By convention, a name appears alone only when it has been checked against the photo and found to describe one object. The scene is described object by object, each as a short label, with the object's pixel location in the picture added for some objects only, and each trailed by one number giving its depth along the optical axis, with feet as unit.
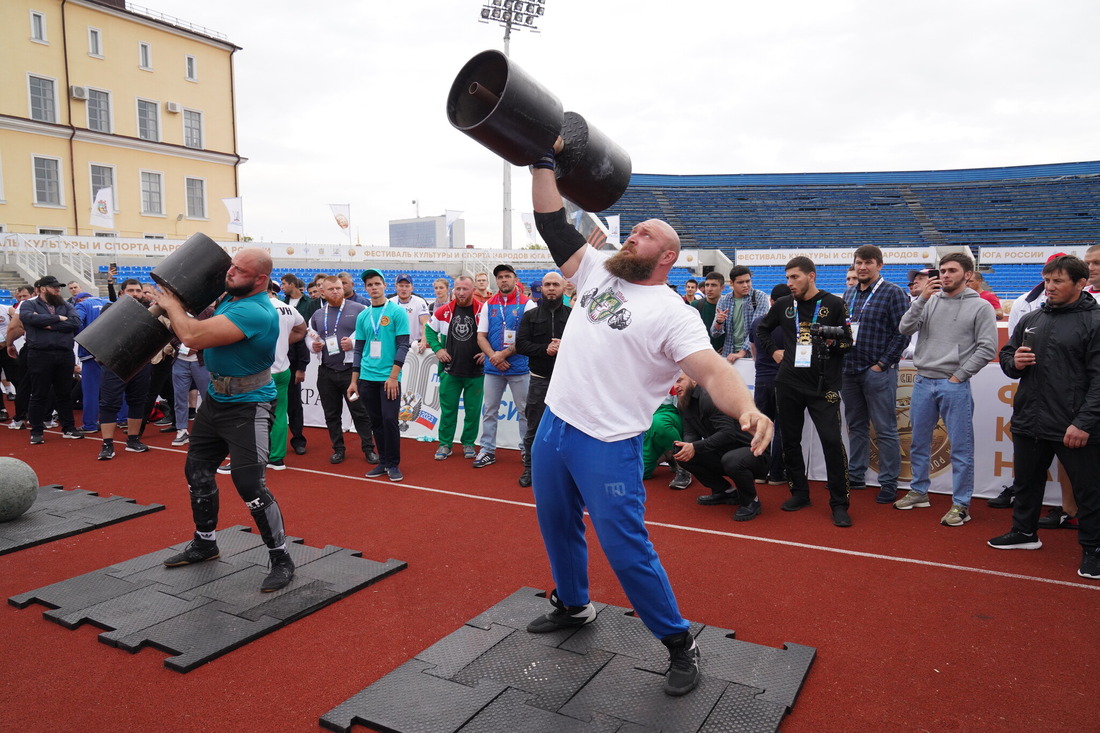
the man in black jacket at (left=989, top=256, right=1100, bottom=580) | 14.42
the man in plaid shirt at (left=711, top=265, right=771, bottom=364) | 25.48
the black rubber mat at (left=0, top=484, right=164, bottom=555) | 16.71
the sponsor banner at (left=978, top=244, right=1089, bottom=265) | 90.02
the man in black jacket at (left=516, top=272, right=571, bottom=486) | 22.36
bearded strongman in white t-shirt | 9.67
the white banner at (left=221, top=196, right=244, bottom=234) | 85.49
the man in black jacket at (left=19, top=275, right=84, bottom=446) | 27.81
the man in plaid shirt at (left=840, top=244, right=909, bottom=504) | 19.52
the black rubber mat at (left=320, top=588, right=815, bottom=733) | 9.36
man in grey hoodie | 17.88
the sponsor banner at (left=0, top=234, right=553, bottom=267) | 70.44
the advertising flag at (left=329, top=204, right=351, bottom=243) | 92.38
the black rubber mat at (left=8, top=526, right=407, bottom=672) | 11.70
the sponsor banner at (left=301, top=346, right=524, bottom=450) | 29.37
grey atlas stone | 17.38
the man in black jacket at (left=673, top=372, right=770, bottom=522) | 18.72
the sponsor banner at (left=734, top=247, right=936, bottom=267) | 88.58
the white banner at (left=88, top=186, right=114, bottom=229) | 74.74
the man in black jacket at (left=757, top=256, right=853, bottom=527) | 18.28
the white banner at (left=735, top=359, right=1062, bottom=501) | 20.34
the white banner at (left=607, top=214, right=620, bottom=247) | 68.13
